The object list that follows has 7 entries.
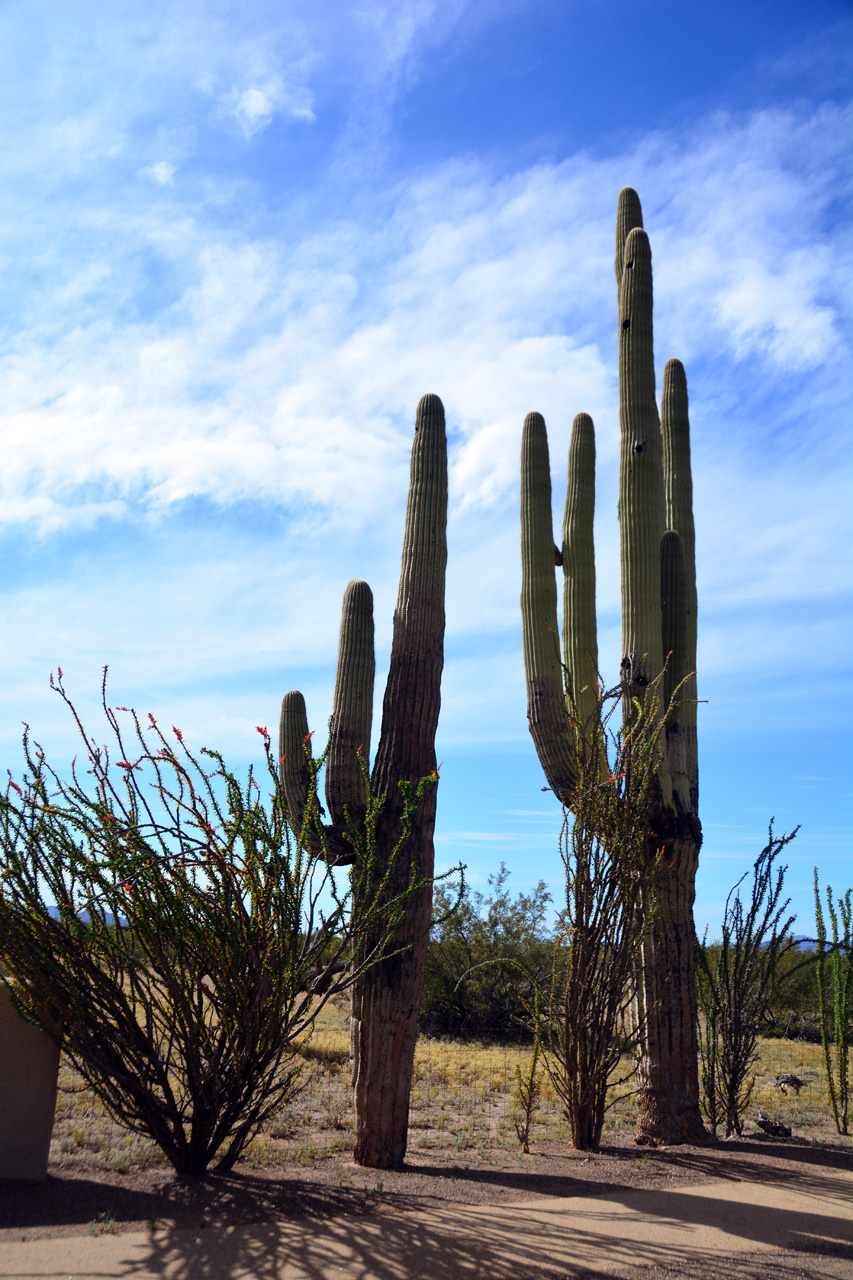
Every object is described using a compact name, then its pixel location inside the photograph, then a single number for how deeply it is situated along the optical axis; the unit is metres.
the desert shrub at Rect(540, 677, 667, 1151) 7.62
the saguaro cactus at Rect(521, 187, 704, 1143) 8.16
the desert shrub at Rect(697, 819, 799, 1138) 9.41
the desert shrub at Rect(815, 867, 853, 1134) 9.81
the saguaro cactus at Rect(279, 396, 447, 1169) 6.73
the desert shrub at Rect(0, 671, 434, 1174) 5.77
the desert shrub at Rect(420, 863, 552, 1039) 17.86
